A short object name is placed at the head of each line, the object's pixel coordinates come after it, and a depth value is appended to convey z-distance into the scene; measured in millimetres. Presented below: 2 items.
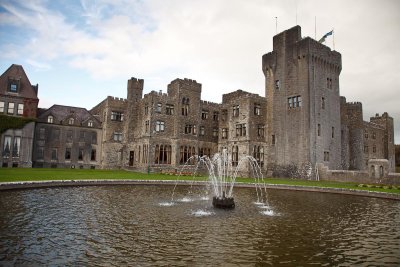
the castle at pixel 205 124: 40500
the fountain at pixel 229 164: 26239
